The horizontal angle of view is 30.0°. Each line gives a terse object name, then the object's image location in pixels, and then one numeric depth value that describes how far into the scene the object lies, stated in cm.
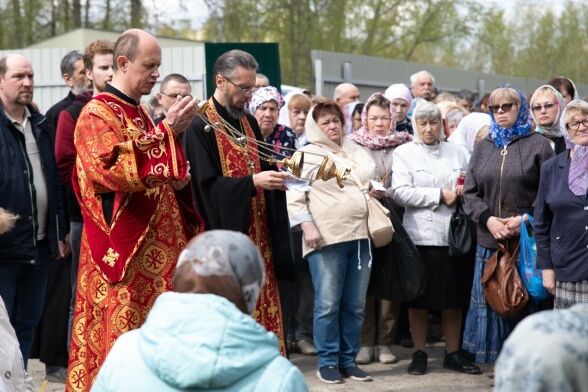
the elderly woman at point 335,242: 757
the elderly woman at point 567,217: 666
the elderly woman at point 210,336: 273
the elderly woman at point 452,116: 1072
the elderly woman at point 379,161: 842
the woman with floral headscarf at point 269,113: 834
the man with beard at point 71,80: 741
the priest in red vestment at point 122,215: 507
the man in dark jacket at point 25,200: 630
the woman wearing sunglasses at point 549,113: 782
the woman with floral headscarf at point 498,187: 743
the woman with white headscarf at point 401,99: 973
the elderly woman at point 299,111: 952
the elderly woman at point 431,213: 799
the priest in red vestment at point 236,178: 611
